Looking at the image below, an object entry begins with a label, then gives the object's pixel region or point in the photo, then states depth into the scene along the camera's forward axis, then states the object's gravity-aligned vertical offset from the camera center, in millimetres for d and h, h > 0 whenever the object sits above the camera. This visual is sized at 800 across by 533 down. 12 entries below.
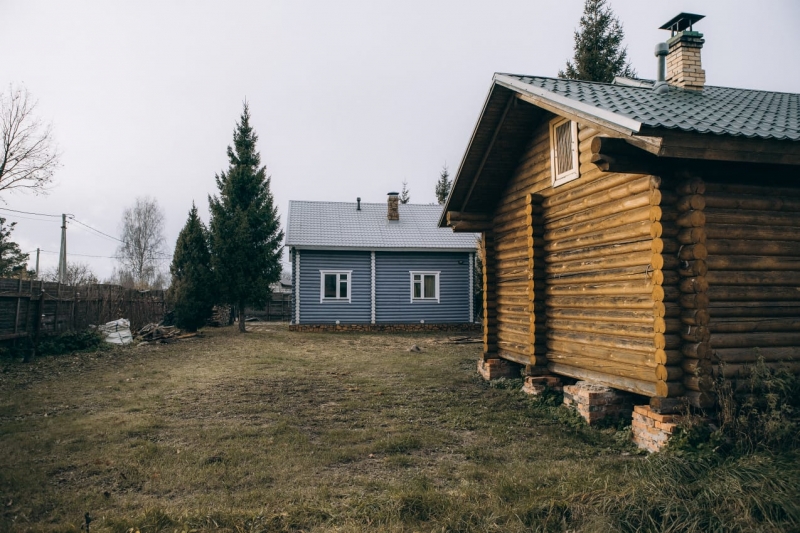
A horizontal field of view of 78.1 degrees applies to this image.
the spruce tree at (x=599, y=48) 20266 +10325
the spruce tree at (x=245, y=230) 21141 +2949
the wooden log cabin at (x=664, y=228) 5605 +890
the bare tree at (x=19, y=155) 24188 +7081
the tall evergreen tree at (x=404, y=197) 47844 +9726
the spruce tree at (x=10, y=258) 20641 +1898
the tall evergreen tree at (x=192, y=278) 19875 +817
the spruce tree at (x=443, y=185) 41750 +9509
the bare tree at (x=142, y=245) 50625 +5476
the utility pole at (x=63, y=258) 30719 +2564
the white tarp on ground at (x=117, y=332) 16344 -1135
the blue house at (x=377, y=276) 22312 +974
